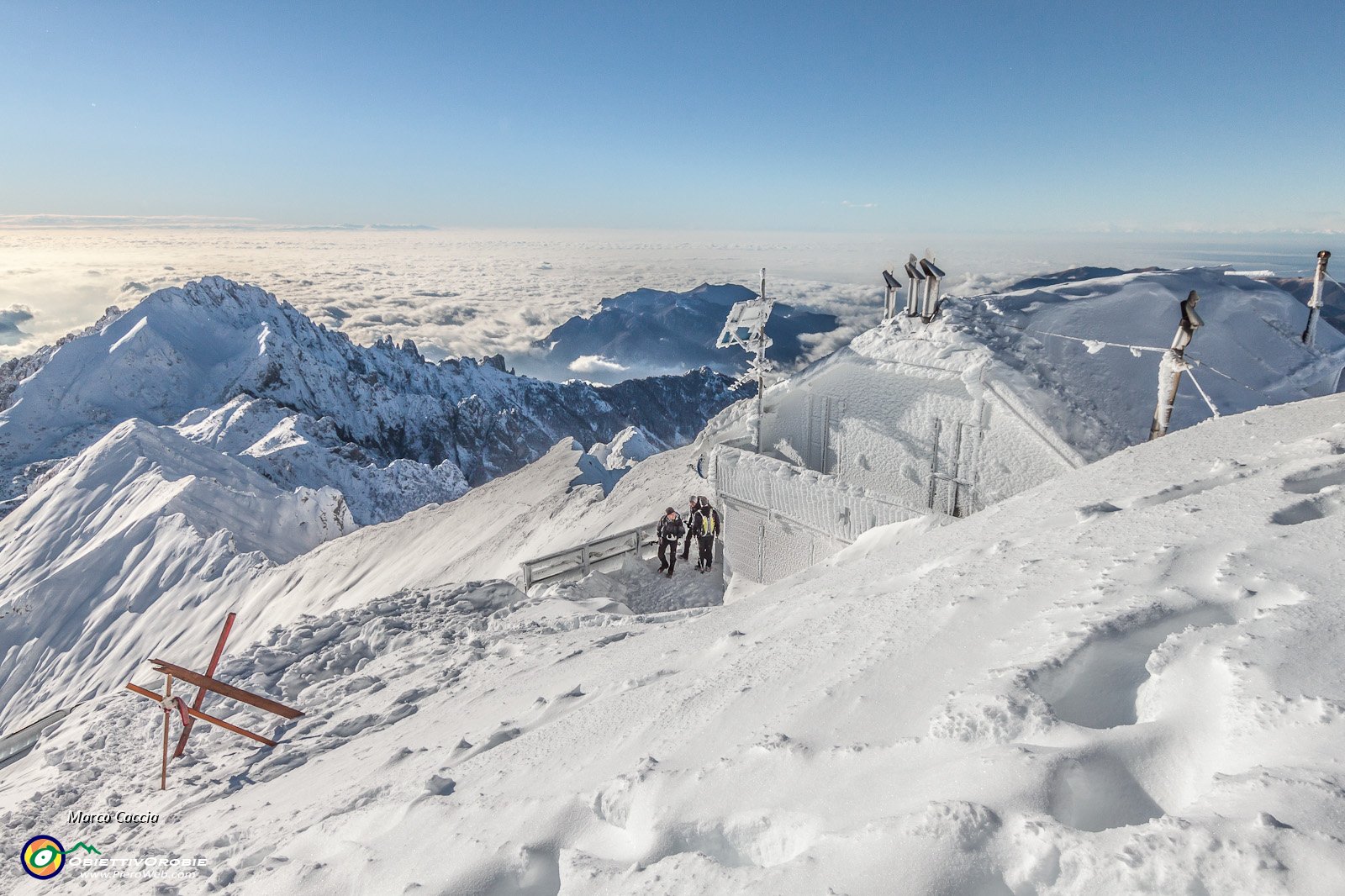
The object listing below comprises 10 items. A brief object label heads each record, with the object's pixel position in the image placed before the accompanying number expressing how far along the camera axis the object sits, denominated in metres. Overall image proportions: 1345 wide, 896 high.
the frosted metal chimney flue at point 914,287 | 13.23
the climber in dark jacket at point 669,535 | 15.60
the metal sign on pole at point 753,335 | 15.00
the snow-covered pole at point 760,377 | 14.85
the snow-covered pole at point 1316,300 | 10.80
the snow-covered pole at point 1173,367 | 9.79
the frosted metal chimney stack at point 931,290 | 12.95
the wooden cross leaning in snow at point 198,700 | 9.37
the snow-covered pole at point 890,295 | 14.34
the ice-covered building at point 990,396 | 11.23
